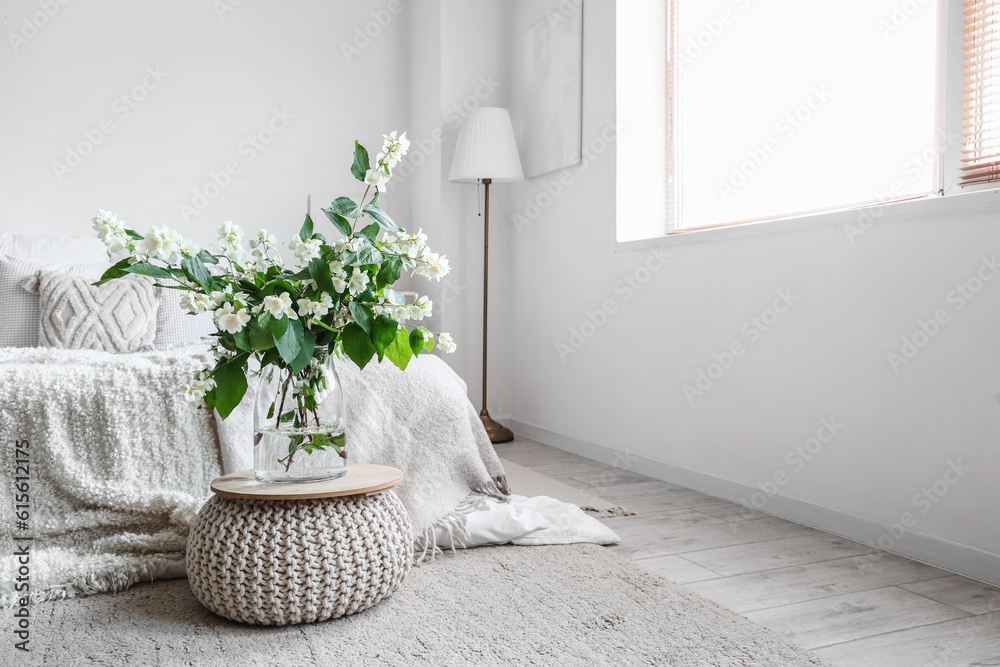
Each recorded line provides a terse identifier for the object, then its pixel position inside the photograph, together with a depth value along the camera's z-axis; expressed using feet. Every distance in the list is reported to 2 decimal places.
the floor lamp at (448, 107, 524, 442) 12.17
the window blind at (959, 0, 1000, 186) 6.19
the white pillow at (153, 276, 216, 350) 9.39
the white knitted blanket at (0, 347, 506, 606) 5.81
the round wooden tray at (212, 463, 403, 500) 4.83
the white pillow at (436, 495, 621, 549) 6.84
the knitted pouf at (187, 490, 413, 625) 4.86
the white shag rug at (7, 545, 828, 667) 4.66
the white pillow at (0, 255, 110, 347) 8.98
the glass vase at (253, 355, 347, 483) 4.92
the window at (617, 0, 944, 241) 7.19
